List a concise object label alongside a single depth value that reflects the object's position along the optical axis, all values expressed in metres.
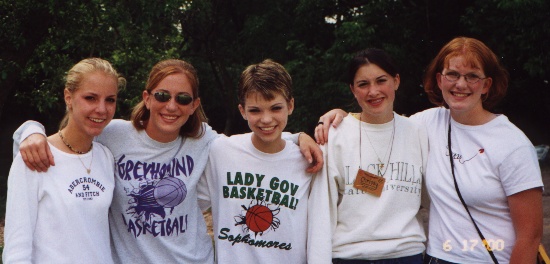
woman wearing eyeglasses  2.88
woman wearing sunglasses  3.12
